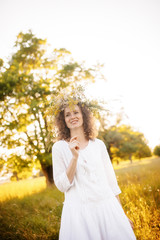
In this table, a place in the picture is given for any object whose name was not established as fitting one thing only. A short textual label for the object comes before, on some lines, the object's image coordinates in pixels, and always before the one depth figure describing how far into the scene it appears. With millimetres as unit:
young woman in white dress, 1677
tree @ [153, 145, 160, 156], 44156
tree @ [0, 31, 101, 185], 7836
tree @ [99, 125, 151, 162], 28741
